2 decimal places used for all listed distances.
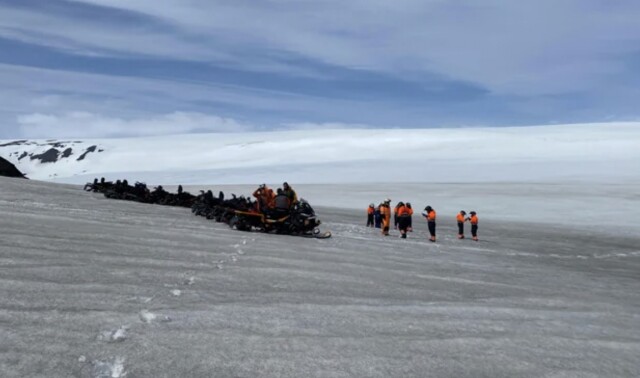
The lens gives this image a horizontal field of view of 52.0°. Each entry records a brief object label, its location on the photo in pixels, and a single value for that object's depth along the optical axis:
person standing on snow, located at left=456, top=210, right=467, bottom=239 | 19.38
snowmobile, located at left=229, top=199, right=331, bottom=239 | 13.90
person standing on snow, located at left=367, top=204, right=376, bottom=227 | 21.84
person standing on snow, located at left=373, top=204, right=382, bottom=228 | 21.95
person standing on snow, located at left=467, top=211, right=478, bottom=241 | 19.05
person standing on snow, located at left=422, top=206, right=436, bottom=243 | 17.41
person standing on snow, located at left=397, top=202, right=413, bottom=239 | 17.64
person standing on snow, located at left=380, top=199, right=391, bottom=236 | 18.38
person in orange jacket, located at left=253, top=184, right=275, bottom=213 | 14.46
